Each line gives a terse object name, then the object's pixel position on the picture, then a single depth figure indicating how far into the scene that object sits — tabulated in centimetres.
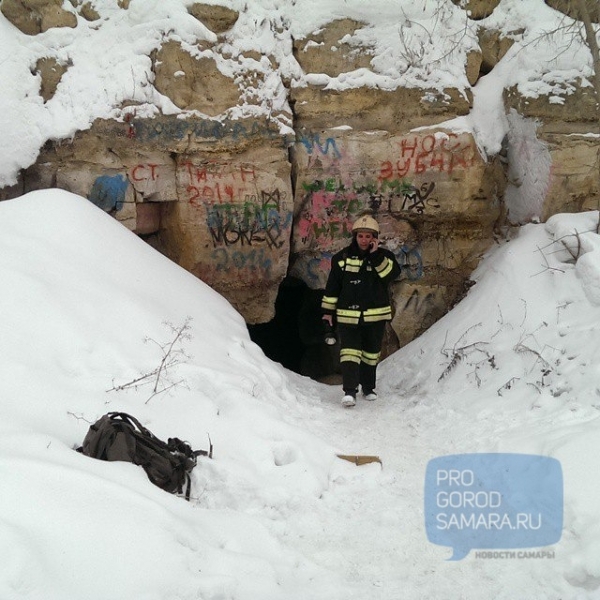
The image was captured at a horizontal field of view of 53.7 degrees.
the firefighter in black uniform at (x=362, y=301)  550
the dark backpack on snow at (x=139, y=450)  283
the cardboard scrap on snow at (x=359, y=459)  373
